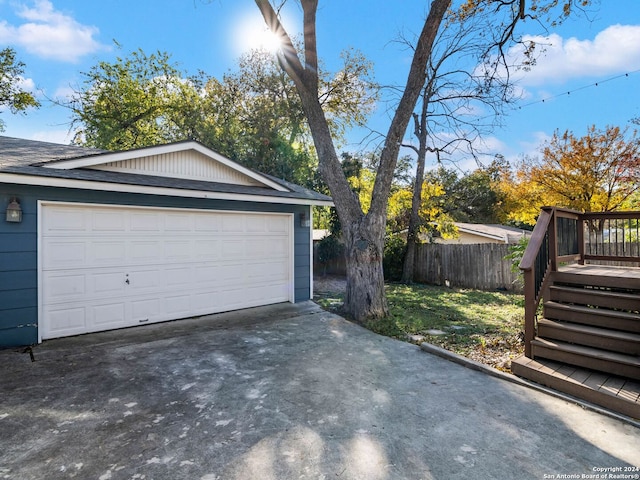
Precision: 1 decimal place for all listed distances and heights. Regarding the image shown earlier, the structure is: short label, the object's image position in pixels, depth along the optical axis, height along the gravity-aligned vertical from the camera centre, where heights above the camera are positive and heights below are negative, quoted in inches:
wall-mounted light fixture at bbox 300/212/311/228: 295.1 +15.8
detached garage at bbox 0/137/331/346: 184.1 -0.5
